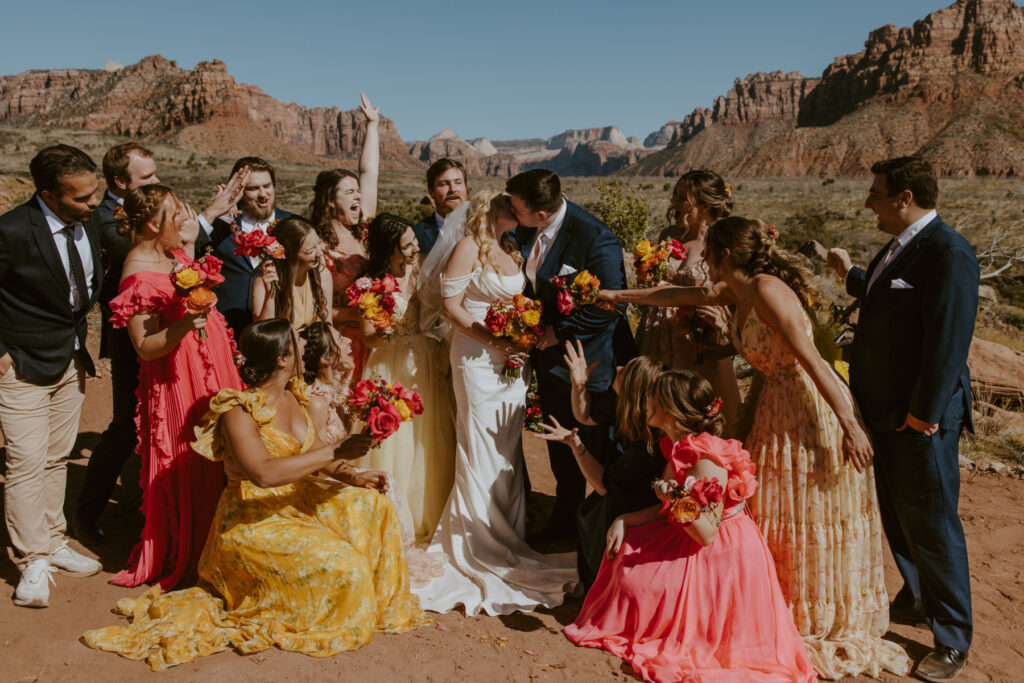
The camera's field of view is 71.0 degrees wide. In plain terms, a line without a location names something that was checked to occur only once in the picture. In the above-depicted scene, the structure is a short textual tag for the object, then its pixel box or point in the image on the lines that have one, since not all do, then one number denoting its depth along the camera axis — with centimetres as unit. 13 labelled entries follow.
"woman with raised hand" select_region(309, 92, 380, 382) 543
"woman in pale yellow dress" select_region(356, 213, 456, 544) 526
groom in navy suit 494
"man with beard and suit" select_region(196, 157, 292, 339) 519
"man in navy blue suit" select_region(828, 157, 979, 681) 367
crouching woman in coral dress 362
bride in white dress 478
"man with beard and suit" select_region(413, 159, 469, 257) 576
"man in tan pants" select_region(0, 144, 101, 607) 432
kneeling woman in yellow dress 377
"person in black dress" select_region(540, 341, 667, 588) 409
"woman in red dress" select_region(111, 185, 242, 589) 441
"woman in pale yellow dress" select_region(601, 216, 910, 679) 386
